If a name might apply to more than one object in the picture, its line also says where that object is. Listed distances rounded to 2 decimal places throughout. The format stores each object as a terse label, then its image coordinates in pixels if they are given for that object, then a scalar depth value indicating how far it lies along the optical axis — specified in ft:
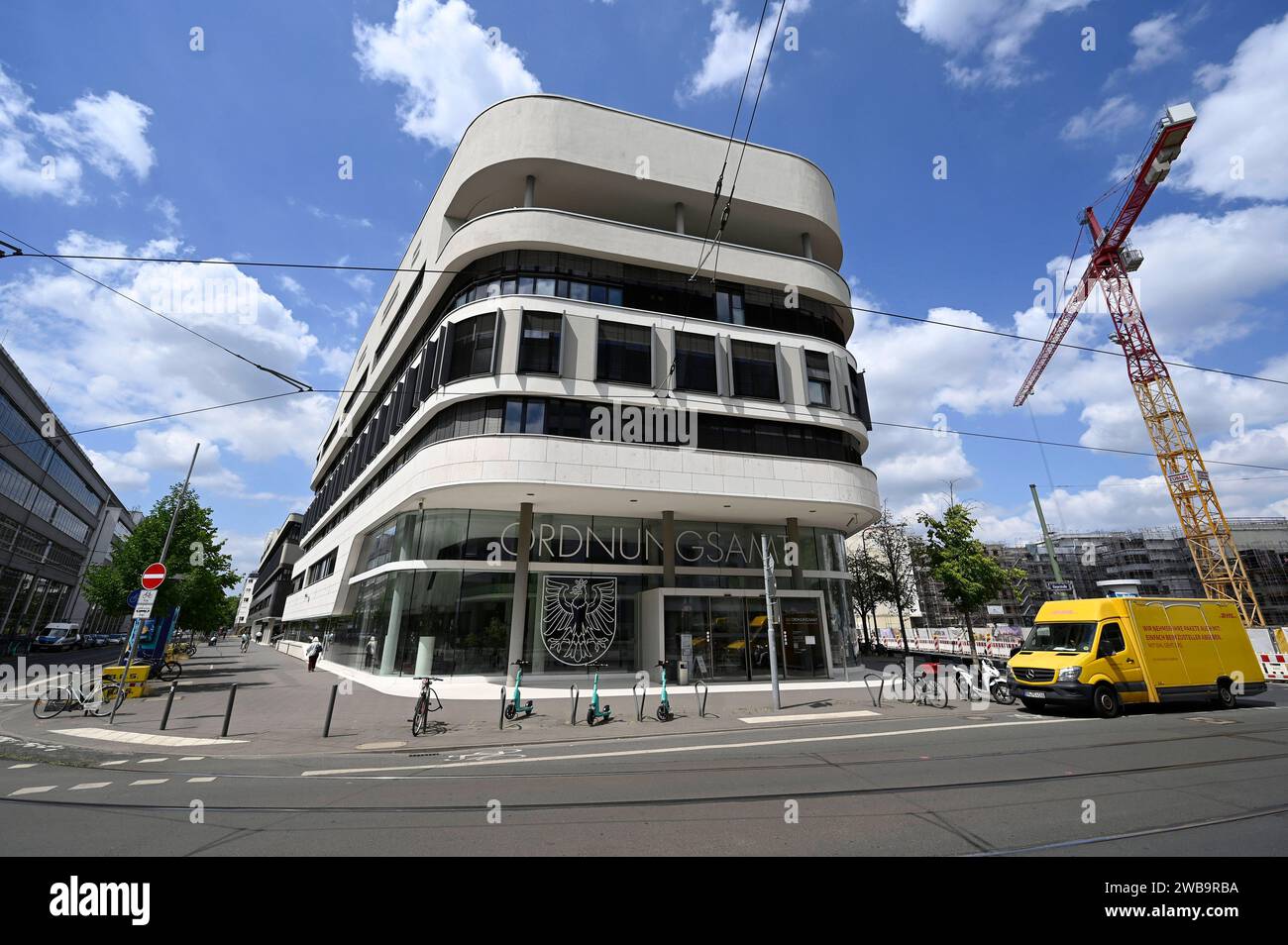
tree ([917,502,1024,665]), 104.37
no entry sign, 45.25
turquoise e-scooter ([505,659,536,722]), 48.19
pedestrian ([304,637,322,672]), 101.24
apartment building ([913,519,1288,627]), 223.92
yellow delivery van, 45.98
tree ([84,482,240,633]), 79.68
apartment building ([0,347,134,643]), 141.69
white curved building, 71.10
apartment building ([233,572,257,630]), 484.74
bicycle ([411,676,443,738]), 41.50
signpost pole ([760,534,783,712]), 52.65
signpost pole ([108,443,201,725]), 50.21
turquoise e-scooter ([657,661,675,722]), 47.61
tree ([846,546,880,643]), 139.54
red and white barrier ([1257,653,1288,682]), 78.22
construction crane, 144.15
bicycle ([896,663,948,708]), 56.18
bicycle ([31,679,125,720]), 47.14
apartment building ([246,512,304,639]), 253.85
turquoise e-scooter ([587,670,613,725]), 46.03
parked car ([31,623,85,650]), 143.74
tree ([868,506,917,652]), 134.72
